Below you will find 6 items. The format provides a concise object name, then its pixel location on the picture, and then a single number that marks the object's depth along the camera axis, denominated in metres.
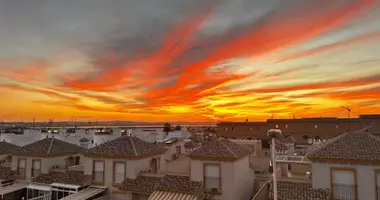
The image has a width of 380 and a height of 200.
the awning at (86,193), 29.84
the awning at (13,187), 34.37
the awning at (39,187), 33.92
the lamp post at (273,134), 15.99
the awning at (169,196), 26.86
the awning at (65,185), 32.25
